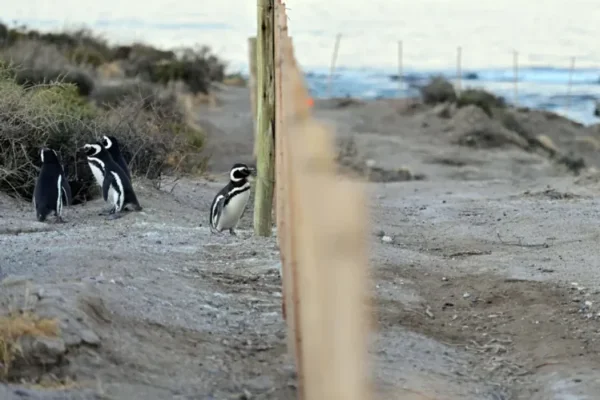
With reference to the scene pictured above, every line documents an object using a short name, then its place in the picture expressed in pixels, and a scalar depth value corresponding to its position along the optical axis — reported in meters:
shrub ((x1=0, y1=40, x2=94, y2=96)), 26.87
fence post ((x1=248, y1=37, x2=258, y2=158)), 21.72
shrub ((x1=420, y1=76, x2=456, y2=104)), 43.22
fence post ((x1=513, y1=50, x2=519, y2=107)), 45.84
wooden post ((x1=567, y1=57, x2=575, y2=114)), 47.67
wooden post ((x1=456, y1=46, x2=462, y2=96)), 43.42
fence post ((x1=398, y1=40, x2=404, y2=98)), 46.41
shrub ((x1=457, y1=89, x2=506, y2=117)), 40.97
